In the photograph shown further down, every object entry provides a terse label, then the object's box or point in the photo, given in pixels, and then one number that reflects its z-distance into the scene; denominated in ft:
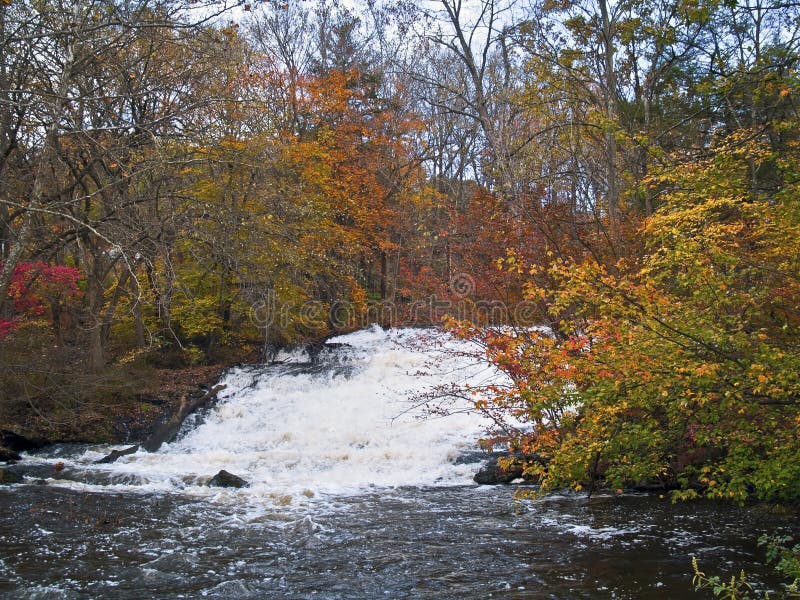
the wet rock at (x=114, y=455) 39.75
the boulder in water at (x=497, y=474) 34.24
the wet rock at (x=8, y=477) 34.30
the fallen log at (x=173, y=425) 44.11
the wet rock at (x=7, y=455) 39.88
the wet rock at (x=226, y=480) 34.32
